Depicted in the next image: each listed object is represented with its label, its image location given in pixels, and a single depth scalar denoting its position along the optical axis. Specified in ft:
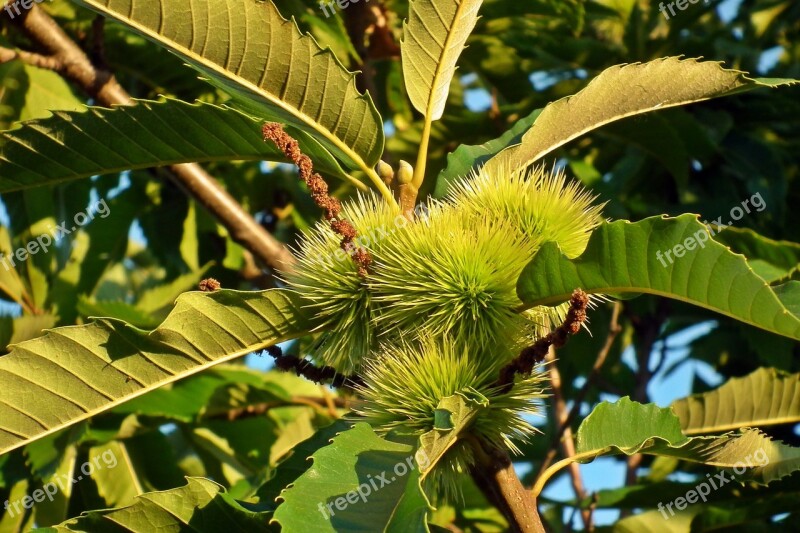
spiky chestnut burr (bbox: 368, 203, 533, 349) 3.26
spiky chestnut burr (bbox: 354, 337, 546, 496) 3.23
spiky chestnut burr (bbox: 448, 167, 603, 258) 3.34
